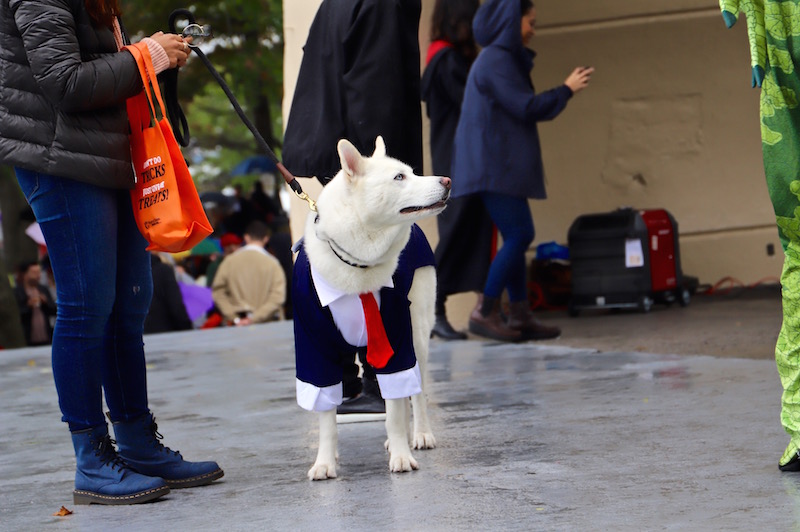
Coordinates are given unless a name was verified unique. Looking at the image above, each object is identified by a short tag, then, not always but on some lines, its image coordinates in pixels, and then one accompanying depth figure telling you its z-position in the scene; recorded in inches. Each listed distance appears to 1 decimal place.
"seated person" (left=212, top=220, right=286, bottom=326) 526.9
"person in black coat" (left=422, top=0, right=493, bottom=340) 350.3
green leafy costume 147.9
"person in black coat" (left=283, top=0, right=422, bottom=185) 209.6
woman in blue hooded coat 325.1
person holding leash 156.6
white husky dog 167.0
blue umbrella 1055.6
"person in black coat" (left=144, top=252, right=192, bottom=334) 475.5
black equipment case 398.3
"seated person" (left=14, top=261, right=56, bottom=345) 541.3
